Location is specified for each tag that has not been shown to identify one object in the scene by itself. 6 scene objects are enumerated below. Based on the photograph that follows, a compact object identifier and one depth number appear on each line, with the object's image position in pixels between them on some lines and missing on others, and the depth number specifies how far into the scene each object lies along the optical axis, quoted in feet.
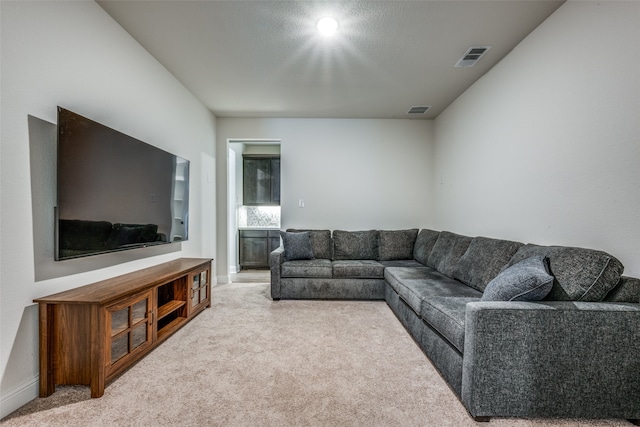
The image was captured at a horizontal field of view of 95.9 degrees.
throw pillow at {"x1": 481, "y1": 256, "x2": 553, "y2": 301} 5.37
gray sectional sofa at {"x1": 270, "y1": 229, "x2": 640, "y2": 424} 4.96
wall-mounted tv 6.00
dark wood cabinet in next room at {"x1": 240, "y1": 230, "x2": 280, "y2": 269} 18.61
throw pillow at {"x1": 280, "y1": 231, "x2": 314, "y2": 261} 13.25
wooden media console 5.70
